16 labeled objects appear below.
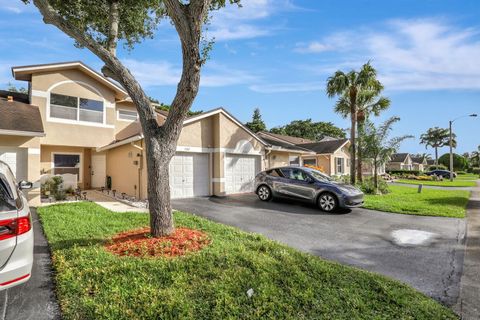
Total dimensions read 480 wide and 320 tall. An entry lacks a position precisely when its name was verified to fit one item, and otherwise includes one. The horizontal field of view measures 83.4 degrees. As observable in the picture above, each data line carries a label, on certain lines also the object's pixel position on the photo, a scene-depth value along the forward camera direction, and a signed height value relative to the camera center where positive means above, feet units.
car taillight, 10.85 -2.46
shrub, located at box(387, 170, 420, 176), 140.91 -4.71
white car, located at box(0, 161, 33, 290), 10.87 -2.93
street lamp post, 85.30 +13.11
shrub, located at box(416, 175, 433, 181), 114.42 -6.07
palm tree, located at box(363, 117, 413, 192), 57.67 +4.26
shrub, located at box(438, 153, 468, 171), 198.93 +1.12
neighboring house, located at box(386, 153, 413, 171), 188.38 +0.85
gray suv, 34.27 -3.20
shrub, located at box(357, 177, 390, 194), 55.16 -4.68
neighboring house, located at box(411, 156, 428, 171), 224.86 +0.82
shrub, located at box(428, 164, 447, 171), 177.47 -2.22
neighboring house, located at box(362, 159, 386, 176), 59.94 +0.56
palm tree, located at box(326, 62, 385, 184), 60.49 +17.60
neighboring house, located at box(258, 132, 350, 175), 86.58 +3.13
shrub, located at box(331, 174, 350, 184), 63.57 -3.27
